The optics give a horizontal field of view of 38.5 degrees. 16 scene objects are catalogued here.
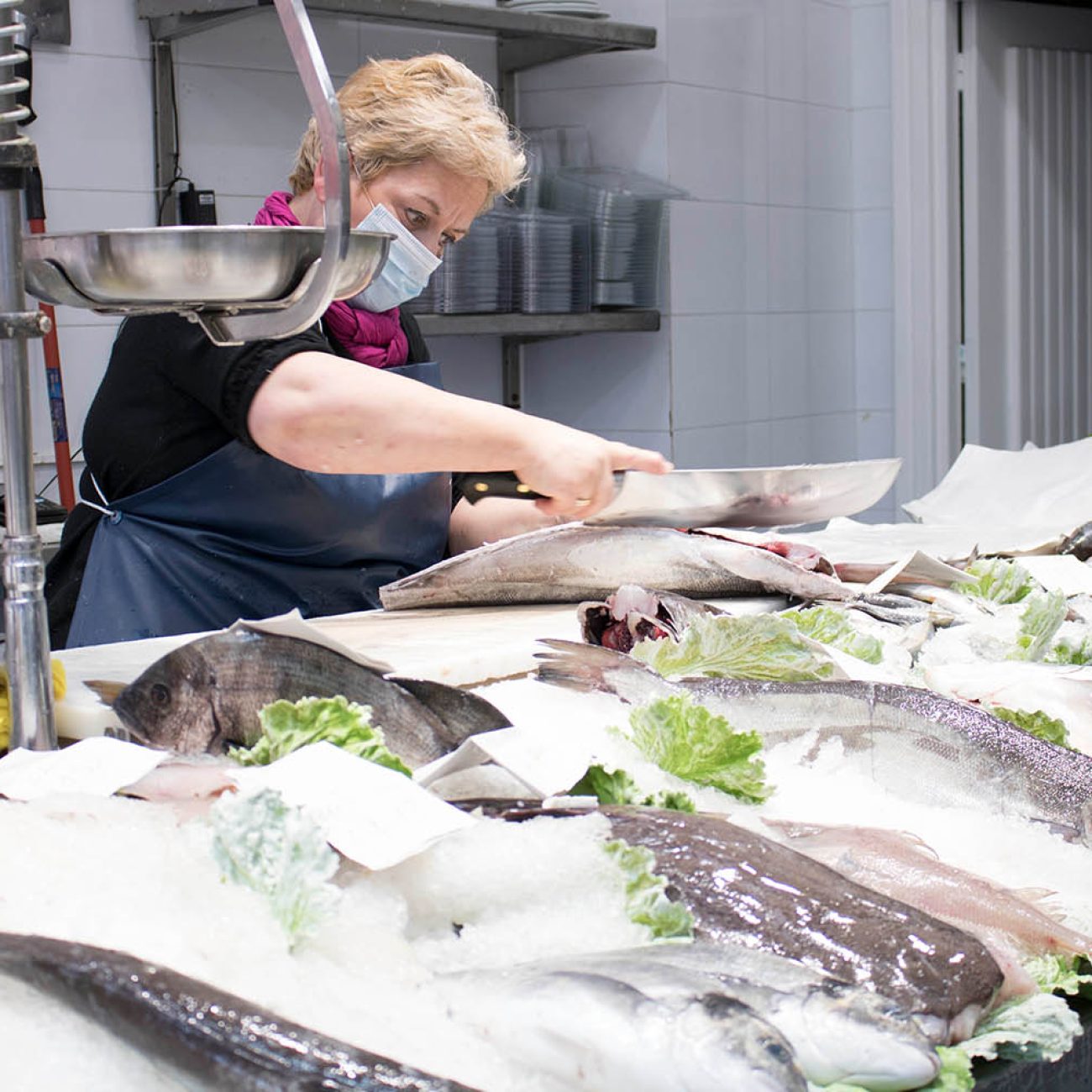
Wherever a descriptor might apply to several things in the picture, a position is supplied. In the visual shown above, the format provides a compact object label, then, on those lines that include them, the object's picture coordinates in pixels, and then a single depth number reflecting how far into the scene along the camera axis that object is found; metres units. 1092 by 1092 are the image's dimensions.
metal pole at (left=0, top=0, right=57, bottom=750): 1.26
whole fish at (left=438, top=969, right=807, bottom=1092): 0.82
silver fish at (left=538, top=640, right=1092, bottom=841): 1.47
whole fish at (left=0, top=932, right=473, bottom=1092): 0.79
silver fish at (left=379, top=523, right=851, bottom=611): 2.49
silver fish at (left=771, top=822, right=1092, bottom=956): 1.13
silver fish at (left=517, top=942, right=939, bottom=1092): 0.89
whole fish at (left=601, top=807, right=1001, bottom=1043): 1.00
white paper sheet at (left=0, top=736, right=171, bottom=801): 1.17
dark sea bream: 1.46
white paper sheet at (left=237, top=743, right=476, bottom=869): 1.04
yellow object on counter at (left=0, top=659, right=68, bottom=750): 1.44
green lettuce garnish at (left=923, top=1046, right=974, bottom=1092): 0.92
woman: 2.65
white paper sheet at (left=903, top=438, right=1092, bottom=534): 3.52
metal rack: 4.05
